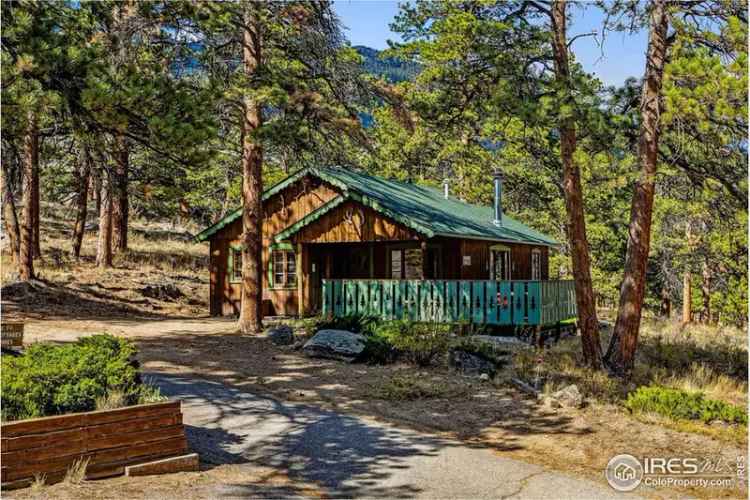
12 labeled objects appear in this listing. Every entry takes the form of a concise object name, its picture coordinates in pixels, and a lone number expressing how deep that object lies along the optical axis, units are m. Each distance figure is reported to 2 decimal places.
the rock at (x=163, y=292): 25.41
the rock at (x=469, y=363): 13.61
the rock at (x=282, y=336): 16.33
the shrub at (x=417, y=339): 14.27
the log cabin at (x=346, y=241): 20.27
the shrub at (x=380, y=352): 14.41
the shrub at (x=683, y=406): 10.34
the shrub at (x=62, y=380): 6.33
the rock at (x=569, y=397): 10.84
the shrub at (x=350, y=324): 17.28
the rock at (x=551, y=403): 10.82
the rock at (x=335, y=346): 14.51
